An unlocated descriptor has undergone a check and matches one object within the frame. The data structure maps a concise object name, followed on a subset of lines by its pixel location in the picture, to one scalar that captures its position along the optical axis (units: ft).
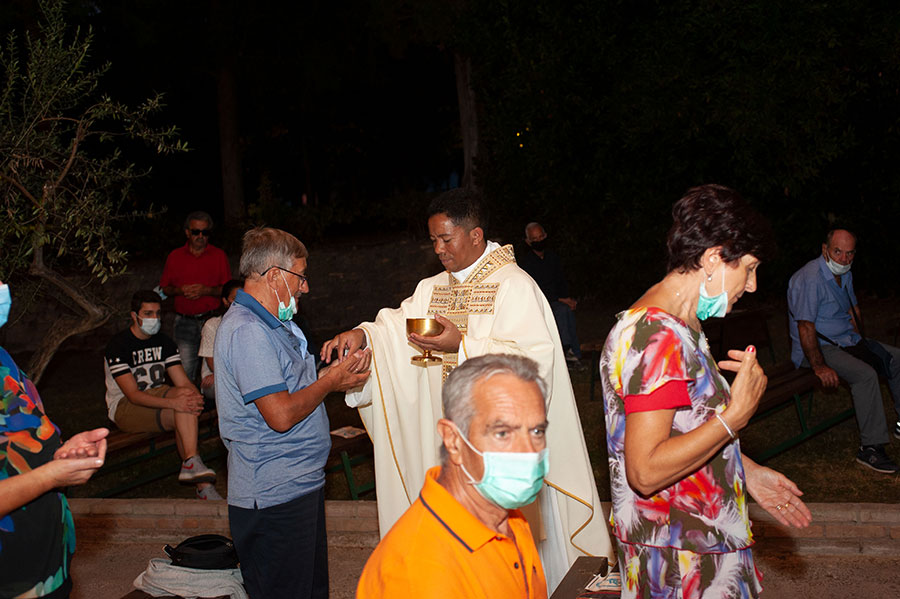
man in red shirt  27.61
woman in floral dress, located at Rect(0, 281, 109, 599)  8.04
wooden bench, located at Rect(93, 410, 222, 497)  21.48
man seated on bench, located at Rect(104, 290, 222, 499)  21.62
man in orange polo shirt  6.78
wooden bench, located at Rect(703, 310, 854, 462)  22.30
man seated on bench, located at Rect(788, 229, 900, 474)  22.36
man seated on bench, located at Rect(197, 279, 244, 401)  23.61
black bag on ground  13.98
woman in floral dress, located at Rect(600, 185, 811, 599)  8.41
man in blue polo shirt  11.34
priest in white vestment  14.07
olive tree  19.85
